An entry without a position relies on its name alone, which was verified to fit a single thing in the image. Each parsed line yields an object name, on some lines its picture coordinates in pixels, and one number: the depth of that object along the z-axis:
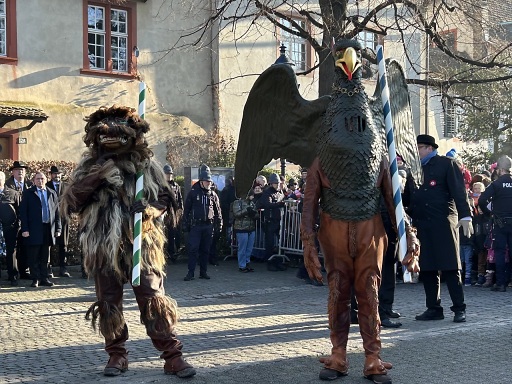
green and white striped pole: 6.00
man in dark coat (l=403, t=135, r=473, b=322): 8.56
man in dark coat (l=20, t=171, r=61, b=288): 12.48
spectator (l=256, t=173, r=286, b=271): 15.16
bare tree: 12.47
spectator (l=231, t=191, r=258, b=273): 14.81
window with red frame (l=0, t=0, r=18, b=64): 18.09
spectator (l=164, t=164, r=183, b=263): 15.59
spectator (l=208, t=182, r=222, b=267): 15.40
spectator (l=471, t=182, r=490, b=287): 12.58
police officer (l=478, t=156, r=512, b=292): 11.61
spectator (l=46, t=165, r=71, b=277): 13.23
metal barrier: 15.17
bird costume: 6.06
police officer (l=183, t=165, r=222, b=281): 13.51
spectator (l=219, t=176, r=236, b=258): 16.02
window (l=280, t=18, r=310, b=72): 23.69
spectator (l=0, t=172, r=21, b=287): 12.57
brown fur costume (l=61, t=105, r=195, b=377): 6.19
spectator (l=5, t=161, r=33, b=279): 13.02
